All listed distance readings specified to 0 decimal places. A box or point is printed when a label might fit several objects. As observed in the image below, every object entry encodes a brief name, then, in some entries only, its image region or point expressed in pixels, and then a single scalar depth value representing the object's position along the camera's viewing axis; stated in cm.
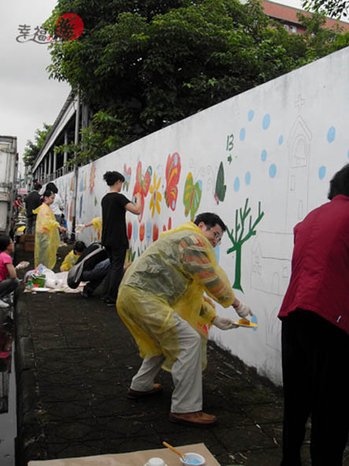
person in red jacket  213
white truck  1178
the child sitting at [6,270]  702
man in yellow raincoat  327
